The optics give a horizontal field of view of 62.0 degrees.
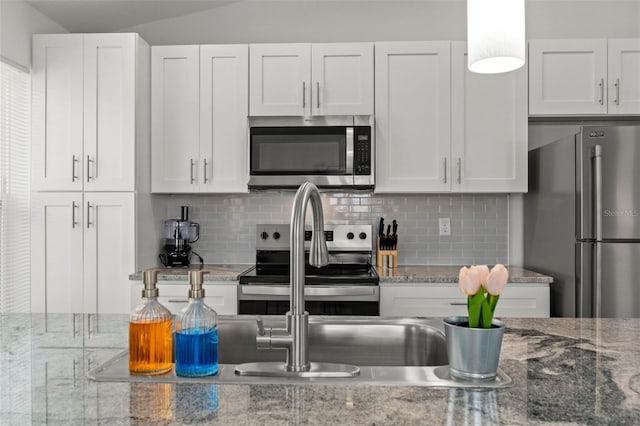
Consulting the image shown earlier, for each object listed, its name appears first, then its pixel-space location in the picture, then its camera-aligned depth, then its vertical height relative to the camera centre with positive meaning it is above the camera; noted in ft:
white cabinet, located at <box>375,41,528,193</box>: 10.89 +1.92
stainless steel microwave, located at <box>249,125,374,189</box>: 10.77 +1.21
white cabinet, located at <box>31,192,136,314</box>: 10.57 -0.69
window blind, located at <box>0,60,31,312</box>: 10.21 +0.51
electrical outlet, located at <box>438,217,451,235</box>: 12.11 -0.22
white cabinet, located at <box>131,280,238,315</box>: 10.08 -1.52
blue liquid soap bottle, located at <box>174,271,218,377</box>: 3.49 -0.81
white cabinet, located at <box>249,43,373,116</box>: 11.01 +2.83
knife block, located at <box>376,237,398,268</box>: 11.20 -0.88
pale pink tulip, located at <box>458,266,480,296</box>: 3.35 -0.42
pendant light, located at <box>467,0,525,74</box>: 4.20 +1.47
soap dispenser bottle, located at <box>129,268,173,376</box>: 3.52 -0.80
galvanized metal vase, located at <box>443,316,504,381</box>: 3.38 -0.87
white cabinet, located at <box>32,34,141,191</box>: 10.63 +2.16
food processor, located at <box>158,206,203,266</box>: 11.58 -0.55
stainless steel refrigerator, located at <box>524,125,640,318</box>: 9.12 -0.12
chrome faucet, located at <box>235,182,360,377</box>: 3.69 -0.80
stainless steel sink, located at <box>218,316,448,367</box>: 5.12 -1.24
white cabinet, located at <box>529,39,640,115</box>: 10.77 +2.82
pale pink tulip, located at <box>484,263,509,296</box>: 3.29 -0.40
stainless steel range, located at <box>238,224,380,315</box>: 9.70 -1.41
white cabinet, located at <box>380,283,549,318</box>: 9.90 -1.58
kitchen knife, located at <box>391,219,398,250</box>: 11.23 -0.52
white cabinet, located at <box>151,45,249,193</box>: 11.17 +2.06
